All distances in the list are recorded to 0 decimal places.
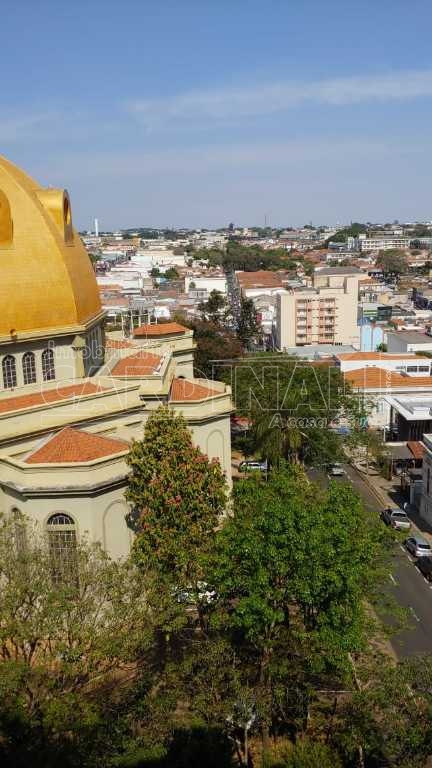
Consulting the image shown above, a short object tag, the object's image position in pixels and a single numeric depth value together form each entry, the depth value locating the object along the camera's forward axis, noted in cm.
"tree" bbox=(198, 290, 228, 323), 7688
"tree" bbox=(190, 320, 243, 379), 5344
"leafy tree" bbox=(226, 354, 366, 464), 3725
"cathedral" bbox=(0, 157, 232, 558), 2164
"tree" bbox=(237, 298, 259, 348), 7456
